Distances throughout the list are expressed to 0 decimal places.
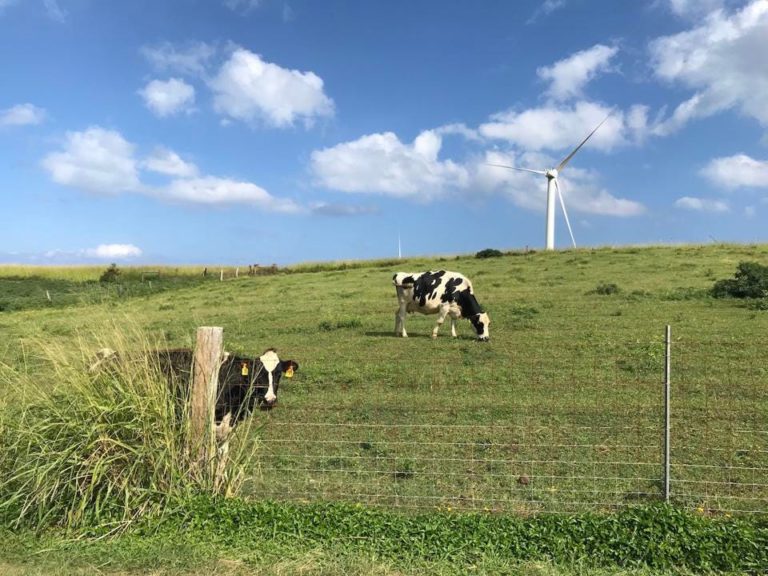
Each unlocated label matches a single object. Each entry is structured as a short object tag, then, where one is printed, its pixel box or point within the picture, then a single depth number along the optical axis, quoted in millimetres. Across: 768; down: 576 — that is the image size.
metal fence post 6230
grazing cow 19312
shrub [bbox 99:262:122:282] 57172
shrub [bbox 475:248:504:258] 46281
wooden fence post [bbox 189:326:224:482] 6324
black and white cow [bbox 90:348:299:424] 6844
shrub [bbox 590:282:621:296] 25141
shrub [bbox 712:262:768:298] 21986
